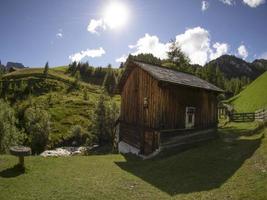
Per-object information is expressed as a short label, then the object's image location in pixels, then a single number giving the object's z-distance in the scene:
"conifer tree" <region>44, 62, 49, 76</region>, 131.62
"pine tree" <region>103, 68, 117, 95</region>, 138.86
